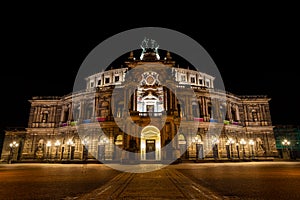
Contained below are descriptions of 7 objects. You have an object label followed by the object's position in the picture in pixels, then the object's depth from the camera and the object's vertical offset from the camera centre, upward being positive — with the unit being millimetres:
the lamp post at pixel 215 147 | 40344 +1075
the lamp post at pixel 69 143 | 41503 +1757
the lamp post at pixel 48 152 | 43797 -147
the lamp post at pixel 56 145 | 41438 +1432
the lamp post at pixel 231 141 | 41034 +2170
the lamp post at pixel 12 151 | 44488 +149
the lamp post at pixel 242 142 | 41297 +2177
